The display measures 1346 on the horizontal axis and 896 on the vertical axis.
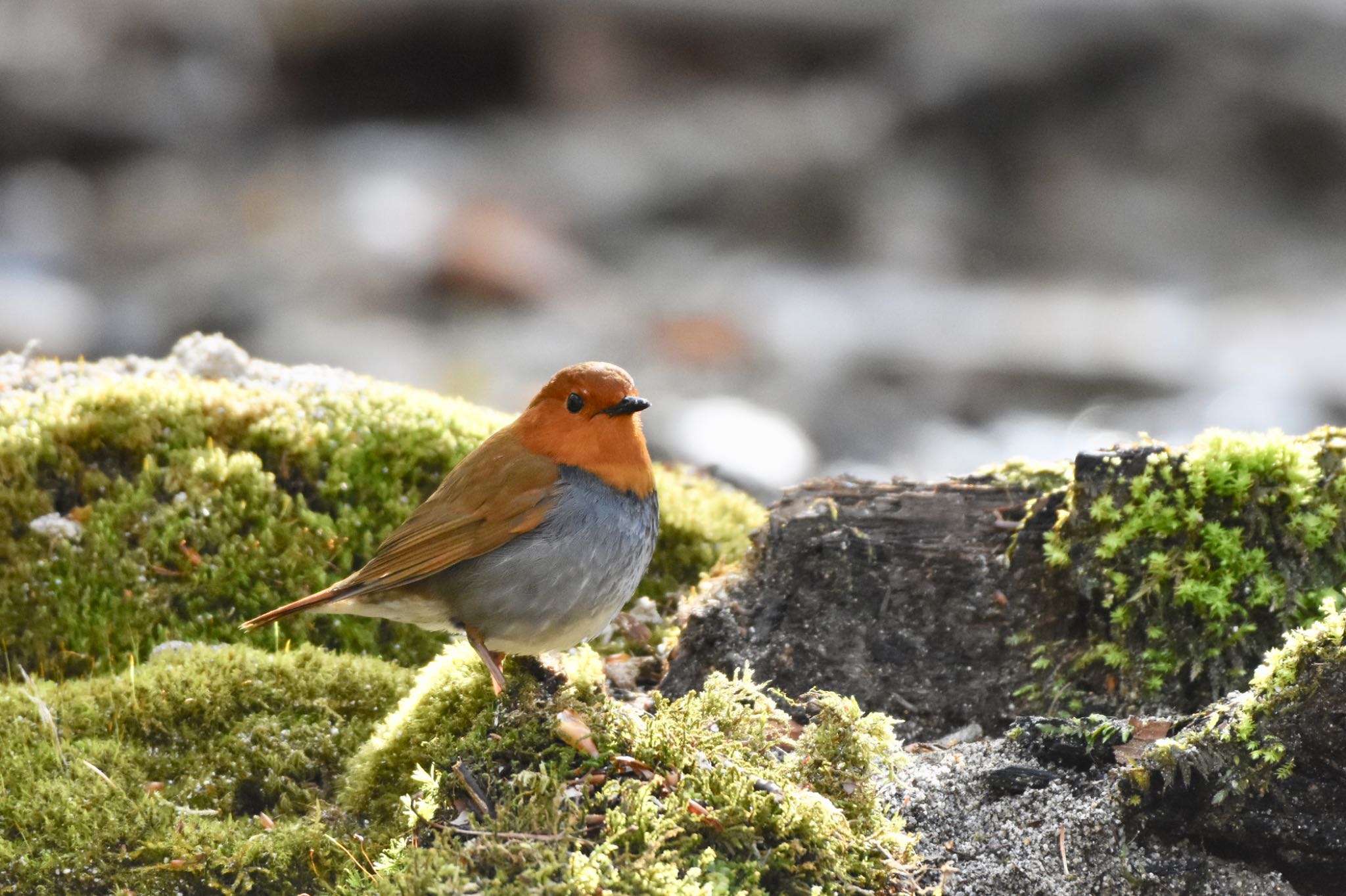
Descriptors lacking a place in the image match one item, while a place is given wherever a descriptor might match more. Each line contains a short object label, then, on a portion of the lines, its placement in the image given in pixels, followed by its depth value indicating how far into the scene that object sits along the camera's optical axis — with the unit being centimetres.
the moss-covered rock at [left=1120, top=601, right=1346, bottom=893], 671
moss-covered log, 892
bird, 886
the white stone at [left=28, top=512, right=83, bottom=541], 1196
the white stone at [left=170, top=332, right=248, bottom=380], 1495
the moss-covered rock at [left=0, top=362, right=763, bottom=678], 1162
